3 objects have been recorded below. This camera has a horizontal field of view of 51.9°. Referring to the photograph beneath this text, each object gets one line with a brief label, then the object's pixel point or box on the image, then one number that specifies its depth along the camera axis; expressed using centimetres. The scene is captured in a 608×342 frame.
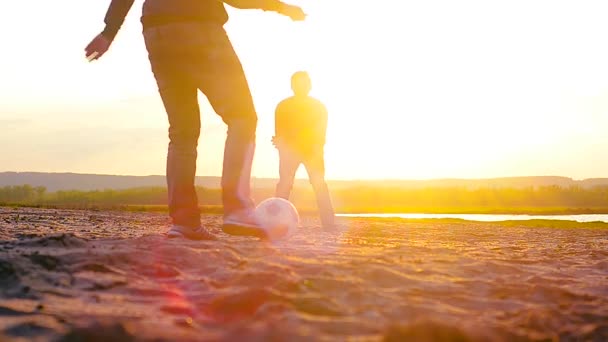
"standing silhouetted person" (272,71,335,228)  1061
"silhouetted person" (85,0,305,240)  559
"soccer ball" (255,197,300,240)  624
